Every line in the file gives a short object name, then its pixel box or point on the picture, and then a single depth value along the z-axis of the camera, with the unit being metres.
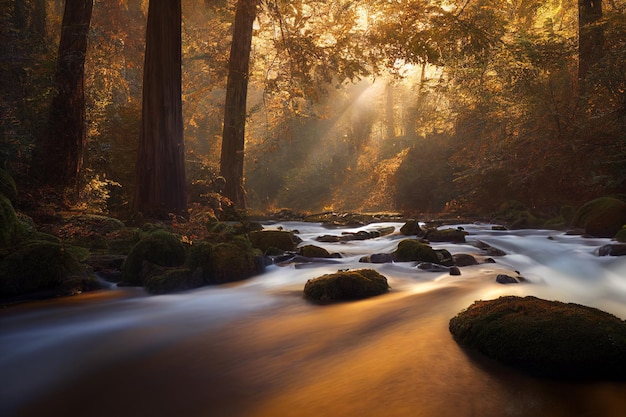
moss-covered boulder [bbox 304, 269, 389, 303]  6.12
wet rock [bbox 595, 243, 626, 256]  8.46
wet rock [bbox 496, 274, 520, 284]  7.01
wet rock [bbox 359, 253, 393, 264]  9.02
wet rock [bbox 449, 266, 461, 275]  7.61
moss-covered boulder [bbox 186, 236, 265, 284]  7.32
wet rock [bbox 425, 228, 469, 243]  11.68
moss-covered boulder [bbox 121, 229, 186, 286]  7.11
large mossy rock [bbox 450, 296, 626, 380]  3.39
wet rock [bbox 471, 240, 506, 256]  10.12
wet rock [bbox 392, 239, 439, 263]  8.70
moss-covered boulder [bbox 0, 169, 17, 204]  7.91
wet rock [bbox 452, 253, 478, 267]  8.59
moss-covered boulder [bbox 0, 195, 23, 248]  6.60
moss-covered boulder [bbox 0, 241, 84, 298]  6.01
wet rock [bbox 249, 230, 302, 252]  10.21
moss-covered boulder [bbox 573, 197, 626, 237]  11.10
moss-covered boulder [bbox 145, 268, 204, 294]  6.70
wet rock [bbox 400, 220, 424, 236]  13.64
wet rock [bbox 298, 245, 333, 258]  9.55
